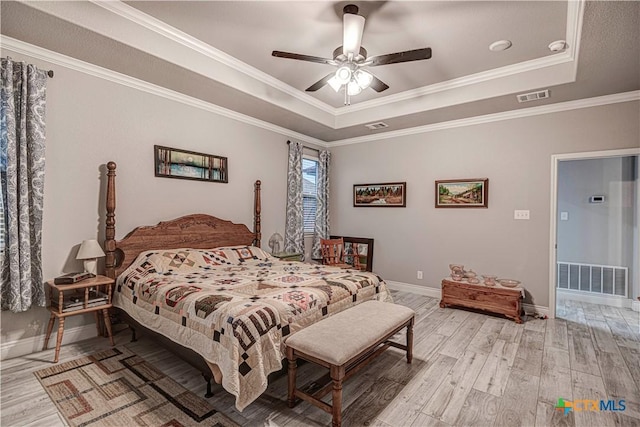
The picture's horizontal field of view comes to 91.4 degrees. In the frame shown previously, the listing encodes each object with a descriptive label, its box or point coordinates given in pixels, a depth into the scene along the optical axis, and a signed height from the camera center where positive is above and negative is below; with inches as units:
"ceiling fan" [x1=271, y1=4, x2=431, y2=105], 96.7 +51.5
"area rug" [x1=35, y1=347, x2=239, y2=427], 76.3 -50.5
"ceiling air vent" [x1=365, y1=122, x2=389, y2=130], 191.0 +56.2
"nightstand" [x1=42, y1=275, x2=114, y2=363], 103.9 -31.9
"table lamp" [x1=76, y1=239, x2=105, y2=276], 114.6 -15.6
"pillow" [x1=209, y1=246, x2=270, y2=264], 152.7 -20.3
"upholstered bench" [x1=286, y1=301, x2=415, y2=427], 73.3 -32.6
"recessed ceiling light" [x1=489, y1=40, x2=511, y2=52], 118.1 +66.5
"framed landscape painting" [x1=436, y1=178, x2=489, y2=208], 173.9 +13.9
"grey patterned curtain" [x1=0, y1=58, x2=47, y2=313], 100.7 +10.3
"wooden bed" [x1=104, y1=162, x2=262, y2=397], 115.0 -11.8
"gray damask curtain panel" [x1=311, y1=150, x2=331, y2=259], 223.9 +8.0
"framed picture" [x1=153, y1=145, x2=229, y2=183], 144.2 +23.8
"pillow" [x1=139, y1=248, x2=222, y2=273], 127.7 -20.1
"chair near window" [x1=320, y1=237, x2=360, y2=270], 198.5 -24.0
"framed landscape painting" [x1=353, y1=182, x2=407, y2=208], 204.4 +14.5
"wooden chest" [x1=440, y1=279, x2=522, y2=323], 147.3 -40.2
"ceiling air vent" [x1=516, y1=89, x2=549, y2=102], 139.3 +56.3
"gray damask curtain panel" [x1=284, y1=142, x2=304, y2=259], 204.5 +5.5
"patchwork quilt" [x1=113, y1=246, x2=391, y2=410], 75.0 -26.2
